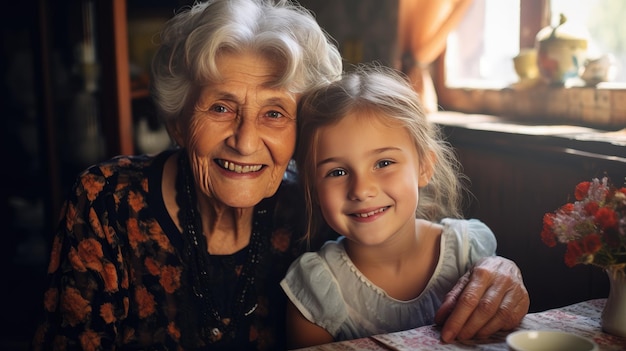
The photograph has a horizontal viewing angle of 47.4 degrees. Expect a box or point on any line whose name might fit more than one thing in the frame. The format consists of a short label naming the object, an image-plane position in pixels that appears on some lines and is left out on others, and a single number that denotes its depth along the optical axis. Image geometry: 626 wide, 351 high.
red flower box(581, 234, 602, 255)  1.35
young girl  1.74
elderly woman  1.86
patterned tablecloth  1.43
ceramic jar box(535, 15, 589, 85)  2.50
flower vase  1.43
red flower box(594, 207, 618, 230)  1.35
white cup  1.26
